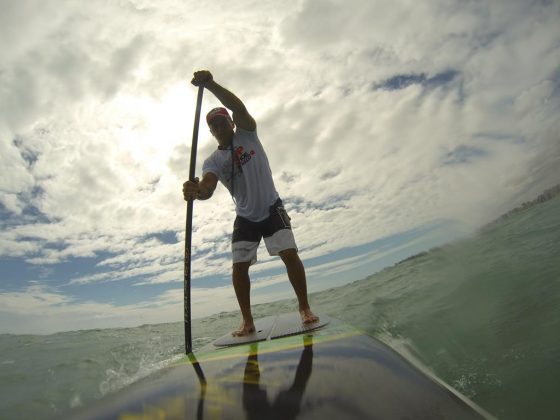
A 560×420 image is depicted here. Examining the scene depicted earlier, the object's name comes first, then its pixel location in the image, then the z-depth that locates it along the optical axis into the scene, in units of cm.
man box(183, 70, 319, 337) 350
